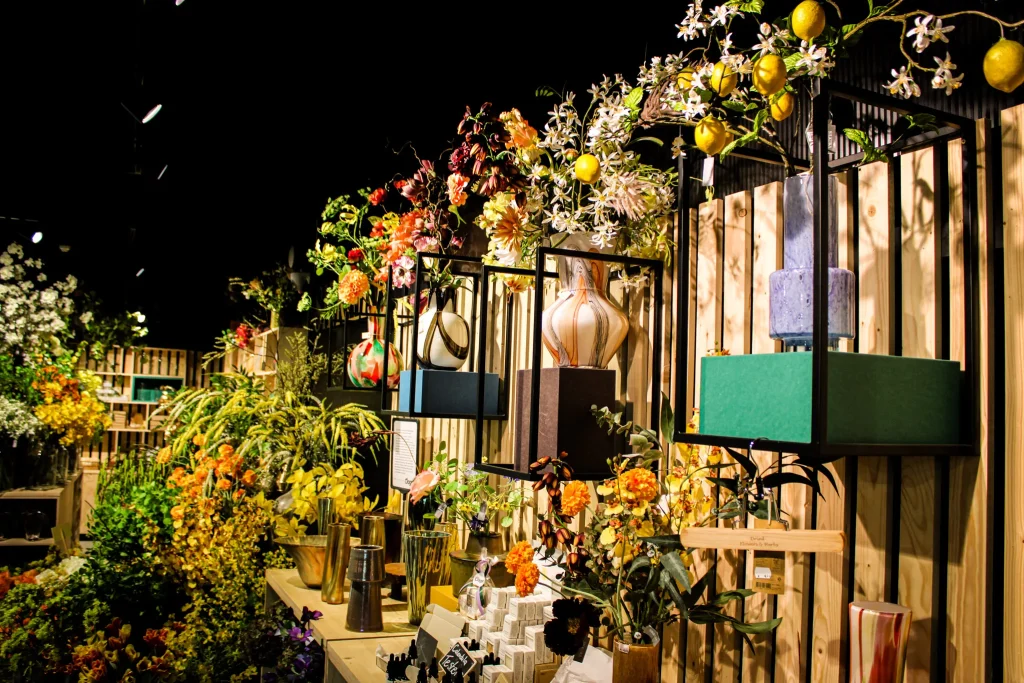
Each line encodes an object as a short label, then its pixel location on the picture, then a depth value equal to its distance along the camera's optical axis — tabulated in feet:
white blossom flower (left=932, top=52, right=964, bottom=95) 3.84
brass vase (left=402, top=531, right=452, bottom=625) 8.60
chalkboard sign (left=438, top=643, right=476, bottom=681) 6.12
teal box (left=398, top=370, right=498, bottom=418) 8.12
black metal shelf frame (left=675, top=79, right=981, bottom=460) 3.74
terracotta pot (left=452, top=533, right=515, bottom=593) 7.94
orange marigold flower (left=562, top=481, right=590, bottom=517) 5.33
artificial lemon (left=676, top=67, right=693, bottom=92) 4.66
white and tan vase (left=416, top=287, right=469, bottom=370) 8.17
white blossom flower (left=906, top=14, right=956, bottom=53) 3.81
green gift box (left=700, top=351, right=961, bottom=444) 3.83
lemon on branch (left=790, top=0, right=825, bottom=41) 4.00
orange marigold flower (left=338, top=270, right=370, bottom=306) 10.27
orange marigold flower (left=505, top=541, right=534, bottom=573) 5.83
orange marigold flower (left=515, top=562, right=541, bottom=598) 5.78
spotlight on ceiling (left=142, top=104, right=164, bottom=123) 14.64
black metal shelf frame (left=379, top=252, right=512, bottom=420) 8.12
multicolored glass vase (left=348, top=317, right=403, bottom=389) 10.47
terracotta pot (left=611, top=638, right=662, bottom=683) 5.24
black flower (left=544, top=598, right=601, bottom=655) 5.34
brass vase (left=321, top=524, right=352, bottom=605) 9.48
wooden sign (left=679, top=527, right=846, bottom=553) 4.25
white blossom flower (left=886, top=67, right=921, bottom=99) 3.98
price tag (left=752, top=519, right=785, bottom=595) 4.45
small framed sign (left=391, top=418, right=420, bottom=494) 11.16
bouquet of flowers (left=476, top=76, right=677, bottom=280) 5.61
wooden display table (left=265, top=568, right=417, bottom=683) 7.45
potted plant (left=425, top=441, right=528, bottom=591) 7.97
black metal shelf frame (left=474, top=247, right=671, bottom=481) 5.90
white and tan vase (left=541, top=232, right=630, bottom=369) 5.97
